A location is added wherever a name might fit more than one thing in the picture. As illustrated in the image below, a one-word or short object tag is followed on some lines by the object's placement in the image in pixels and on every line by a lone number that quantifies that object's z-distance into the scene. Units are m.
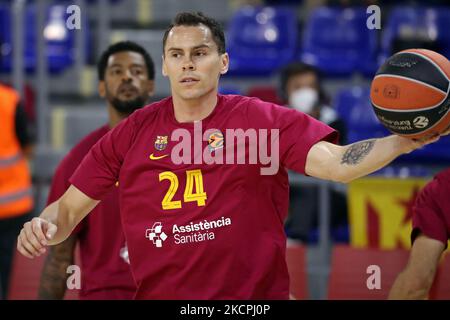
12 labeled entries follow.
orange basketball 7.14
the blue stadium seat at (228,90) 16.09
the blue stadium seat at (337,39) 18.02
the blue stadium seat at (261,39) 18.34
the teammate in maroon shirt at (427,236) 9.66
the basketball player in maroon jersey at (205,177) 7.92
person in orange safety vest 14.45
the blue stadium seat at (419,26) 17.36
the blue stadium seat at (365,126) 15.73
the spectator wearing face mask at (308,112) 14.57
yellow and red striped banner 13.60
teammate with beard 10.27
